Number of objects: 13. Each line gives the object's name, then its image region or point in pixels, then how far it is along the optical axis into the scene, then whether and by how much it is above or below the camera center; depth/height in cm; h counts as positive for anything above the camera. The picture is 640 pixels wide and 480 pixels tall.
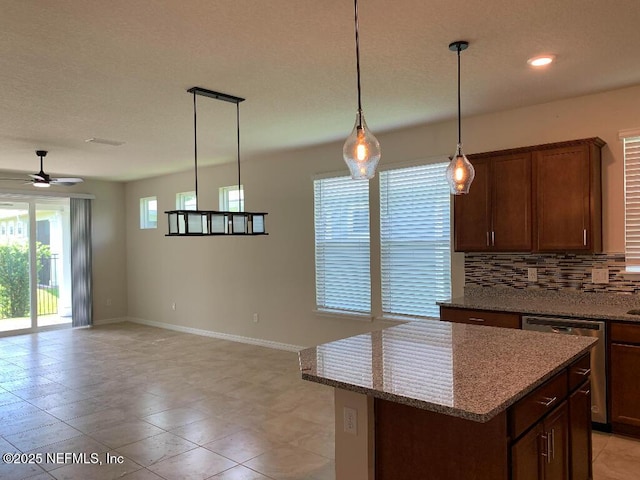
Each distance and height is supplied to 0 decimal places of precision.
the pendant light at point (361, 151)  225 +43
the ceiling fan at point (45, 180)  571 +80
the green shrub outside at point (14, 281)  768 -64
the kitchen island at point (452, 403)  172 -70
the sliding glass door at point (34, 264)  774 -37
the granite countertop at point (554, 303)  341 -58
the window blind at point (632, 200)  373 +27
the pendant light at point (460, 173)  298 +41
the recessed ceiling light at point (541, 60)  305 +118
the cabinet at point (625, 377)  322 -103
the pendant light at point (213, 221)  340 +15
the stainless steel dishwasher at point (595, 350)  334 -86
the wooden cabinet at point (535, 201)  365 +28
